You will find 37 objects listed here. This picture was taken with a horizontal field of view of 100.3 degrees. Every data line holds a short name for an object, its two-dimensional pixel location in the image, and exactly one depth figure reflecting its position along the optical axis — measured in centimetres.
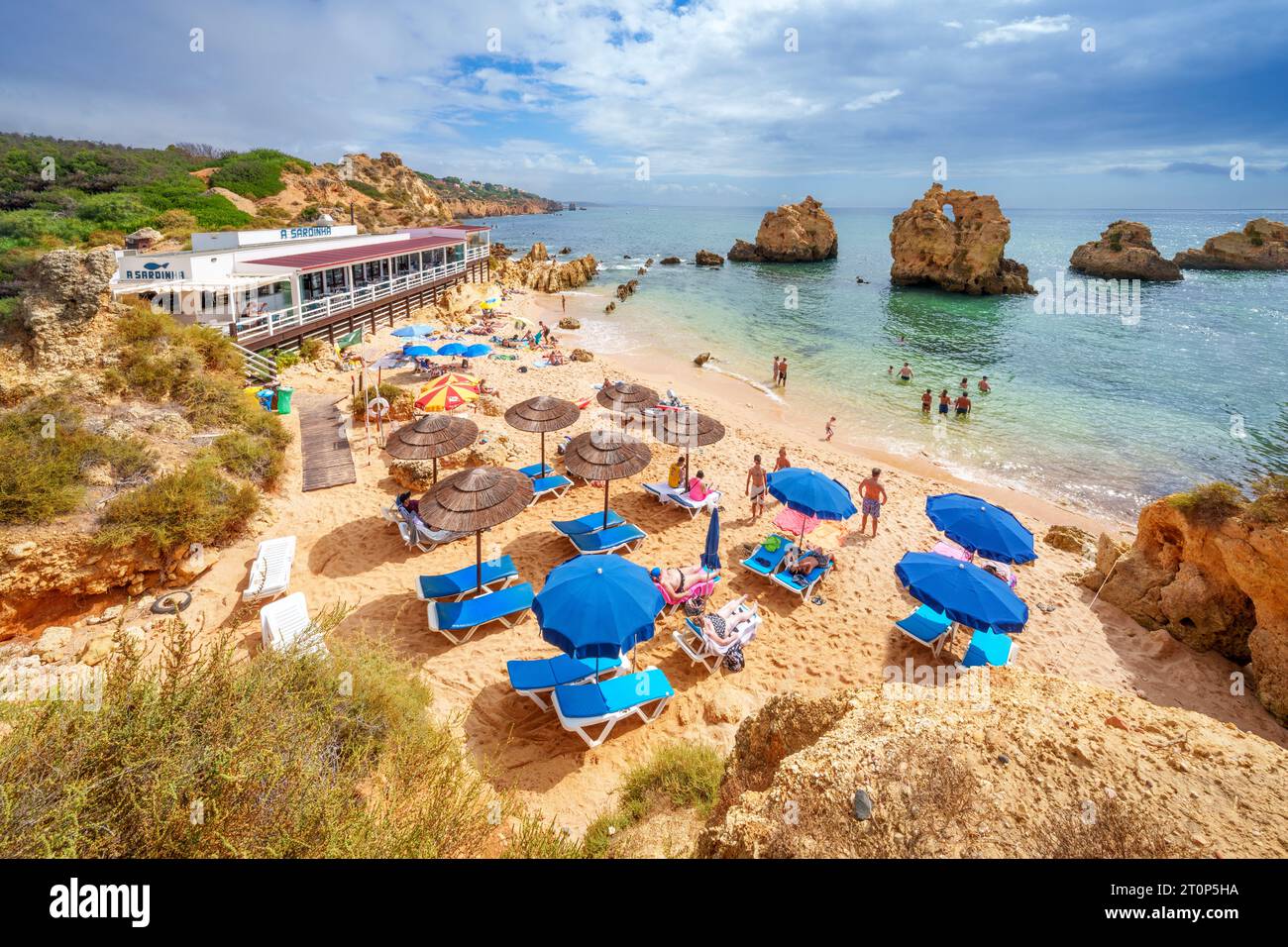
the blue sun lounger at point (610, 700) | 618
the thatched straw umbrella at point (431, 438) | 945
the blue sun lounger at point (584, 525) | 1012
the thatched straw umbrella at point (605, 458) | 913
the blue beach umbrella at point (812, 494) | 898
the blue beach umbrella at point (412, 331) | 1976
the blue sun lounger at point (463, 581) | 823
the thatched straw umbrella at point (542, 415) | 1105
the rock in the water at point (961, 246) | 5134
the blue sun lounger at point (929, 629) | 813
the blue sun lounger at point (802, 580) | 902
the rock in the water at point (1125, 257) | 6356
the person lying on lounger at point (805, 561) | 933
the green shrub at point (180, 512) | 754
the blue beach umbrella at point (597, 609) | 583
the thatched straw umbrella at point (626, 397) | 1273
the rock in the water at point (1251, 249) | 7538
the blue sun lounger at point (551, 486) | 1180
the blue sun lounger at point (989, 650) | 775
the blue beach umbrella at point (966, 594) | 686
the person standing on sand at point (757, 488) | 1153
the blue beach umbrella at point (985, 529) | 819
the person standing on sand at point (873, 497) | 1111
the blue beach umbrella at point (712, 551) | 913
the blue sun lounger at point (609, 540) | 977
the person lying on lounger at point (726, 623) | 759
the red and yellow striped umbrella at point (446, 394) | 1252
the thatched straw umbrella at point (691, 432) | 1160
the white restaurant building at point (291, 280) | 1739
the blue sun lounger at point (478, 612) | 767
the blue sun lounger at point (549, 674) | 661
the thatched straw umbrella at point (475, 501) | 738
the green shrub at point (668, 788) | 454
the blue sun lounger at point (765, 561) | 942
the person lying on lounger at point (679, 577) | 837
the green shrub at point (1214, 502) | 855
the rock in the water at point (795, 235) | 7425
